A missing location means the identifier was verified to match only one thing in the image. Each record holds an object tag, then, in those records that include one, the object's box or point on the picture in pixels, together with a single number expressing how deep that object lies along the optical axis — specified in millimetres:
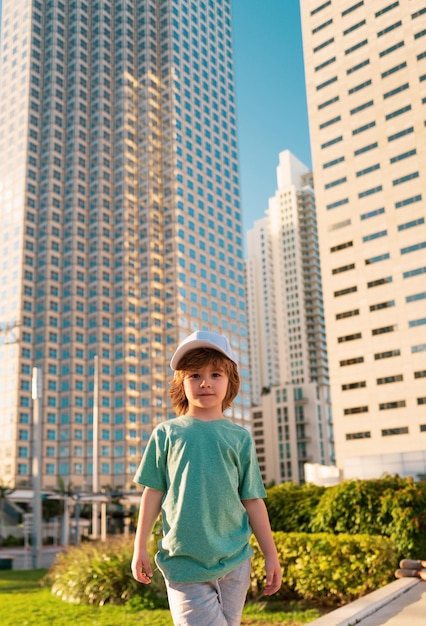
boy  2738
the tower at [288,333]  139625
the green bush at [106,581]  10211
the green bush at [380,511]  9977
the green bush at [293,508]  11344
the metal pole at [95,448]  32375
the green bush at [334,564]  8914
